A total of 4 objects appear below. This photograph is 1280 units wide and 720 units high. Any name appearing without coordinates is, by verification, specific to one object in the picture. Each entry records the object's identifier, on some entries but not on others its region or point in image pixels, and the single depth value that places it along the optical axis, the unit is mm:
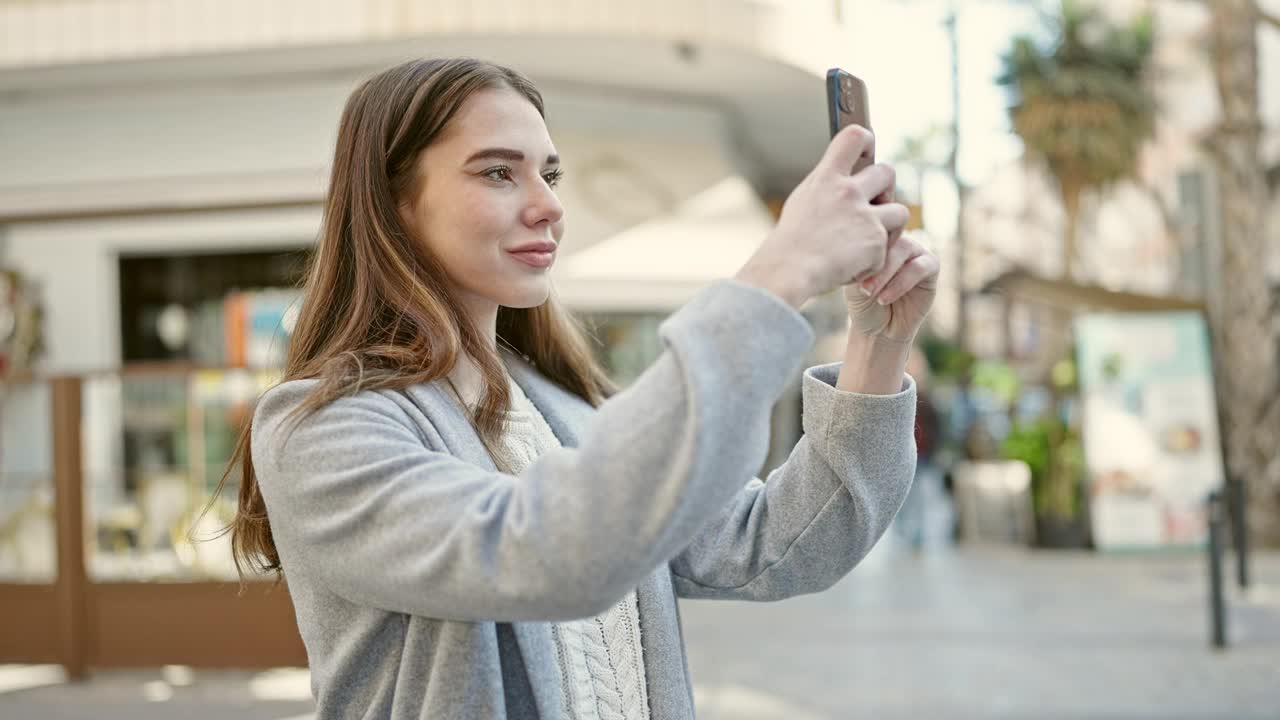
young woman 1108
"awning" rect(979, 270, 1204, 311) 11966
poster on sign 10453
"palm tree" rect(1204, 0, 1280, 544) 11531
